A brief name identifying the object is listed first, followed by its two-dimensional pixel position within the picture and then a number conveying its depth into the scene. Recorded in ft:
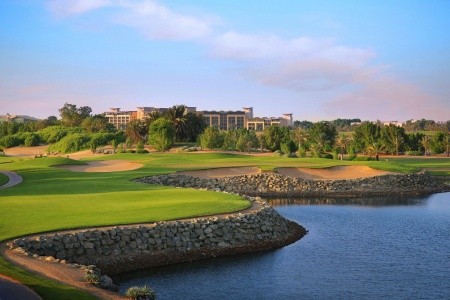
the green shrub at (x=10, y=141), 407.64
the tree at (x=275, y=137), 342.85
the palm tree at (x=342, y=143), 279.08
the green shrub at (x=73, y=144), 357.86
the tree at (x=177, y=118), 339.98
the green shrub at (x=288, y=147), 301.86
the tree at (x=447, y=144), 325.17
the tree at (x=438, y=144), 330.34
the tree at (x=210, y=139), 296.71
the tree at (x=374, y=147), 320.07
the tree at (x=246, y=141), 321.93
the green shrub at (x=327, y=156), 267.59
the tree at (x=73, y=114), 517.14
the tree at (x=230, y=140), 321.44
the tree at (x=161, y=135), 287.98
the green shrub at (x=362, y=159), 249.51
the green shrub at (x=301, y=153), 270.26
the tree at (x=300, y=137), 345.37
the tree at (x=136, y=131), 336.49
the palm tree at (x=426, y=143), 333.03
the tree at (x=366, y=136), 349.78
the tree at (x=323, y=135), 325.19
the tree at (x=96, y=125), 422.41
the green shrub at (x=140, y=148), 275.20
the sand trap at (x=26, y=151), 372.81
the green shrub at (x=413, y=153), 333.62
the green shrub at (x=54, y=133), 409.90
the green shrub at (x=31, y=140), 407.44
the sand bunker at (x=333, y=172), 189.06
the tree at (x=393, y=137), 340.59
